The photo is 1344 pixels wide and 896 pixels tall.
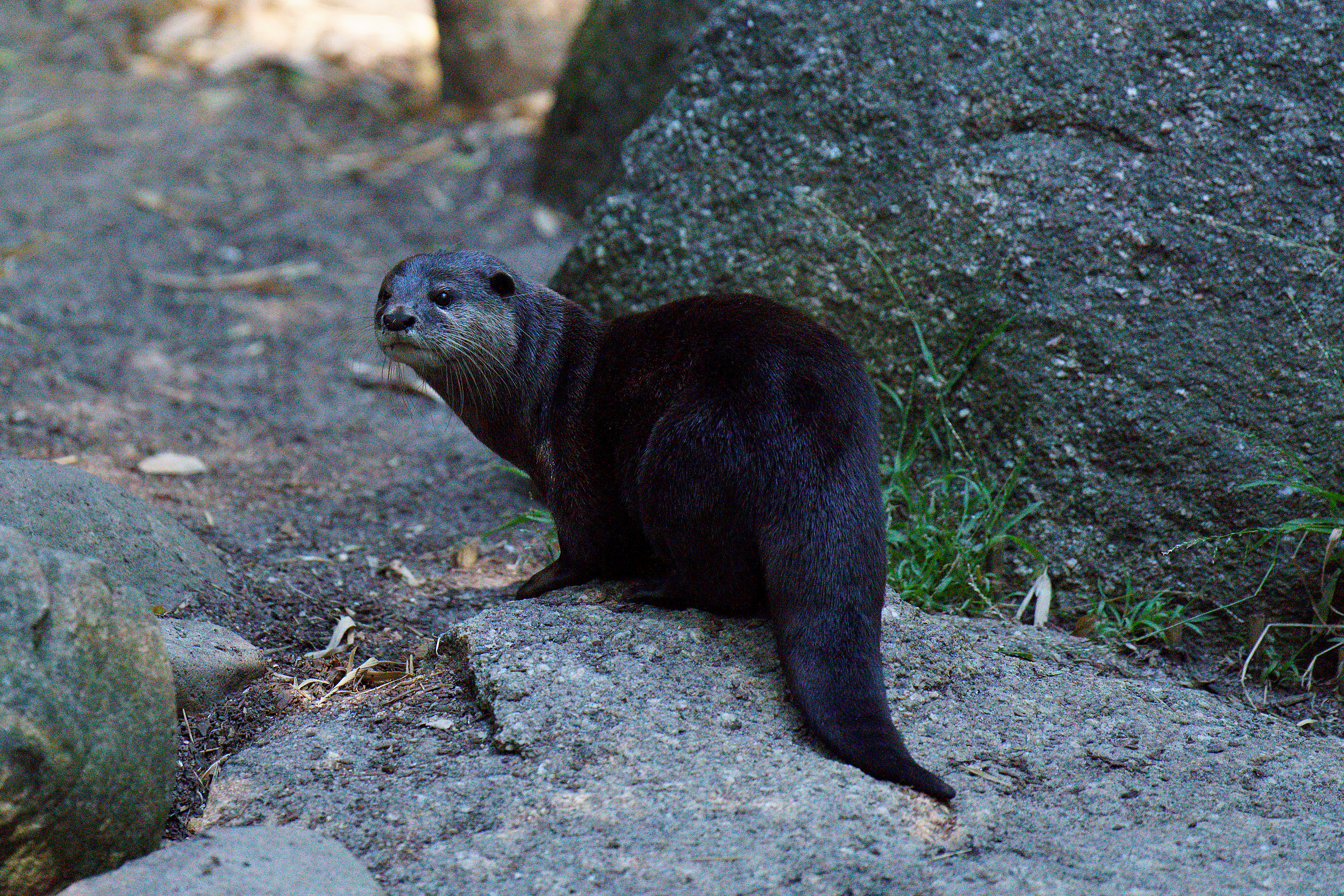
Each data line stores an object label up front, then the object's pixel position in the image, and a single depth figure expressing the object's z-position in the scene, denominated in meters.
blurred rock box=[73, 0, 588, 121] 12.91
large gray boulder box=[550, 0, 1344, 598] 5.57
